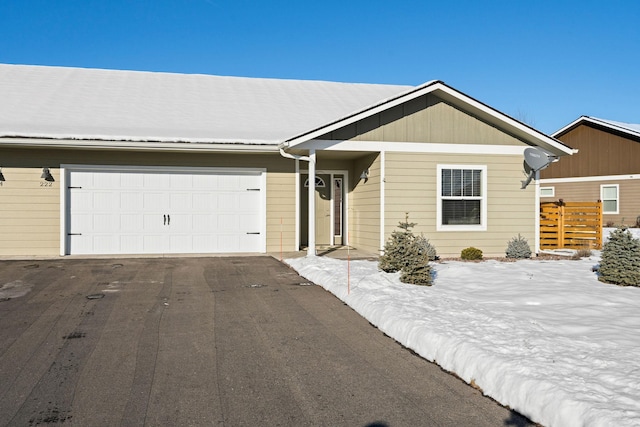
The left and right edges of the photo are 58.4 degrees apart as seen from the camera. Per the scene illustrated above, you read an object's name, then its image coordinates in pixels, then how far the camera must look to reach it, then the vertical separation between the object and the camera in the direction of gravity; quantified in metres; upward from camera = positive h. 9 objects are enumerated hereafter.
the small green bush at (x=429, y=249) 13.58 -0.83
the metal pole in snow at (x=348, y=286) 8.91 -1.17
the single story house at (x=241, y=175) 14.06 +0.97
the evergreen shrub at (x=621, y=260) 9.76 -0.78
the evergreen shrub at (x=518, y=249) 14.19 -0.87
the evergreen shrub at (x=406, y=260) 9.59 -0.81
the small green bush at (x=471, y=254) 13.77 -0.96
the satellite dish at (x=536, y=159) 14.23 +1.39
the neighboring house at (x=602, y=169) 25.78 +2.20
